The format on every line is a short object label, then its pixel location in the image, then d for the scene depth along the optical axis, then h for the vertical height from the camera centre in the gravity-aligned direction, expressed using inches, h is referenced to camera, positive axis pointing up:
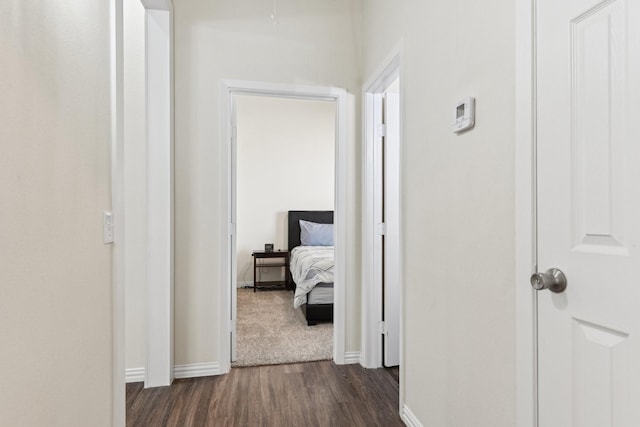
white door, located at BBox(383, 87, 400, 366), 102.1 -2.9
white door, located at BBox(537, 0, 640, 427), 31.5 +0.3
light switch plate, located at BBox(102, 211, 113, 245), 52.6 -2.2
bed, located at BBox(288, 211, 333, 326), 138.5 -35.9
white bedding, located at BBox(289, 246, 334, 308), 138.9 -24.7
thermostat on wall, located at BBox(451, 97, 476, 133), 51.8 +14.8
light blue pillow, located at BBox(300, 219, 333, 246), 208.7 -13.1
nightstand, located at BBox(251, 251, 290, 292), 204.4 -30.7
